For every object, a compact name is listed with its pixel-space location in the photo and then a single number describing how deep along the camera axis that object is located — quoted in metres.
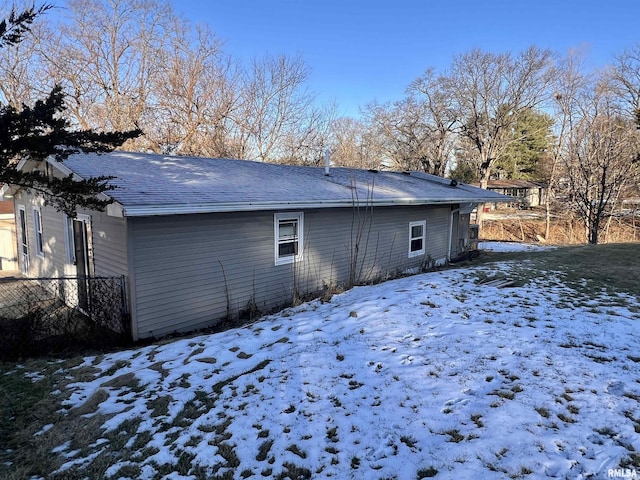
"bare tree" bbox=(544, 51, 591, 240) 25.86
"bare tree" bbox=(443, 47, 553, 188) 29.75
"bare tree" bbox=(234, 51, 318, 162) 26.36
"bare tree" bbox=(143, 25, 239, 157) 22.69
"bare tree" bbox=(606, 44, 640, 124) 25.62
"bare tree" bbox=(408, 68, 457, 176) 32.78
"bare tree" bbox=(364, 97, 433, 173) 33.84
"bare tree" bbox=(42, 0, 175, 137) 21.05
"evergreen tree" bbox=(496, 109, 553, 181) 41.69
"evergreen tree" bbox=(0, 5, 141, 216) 3.78
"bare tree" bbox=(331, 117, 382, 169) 34.78
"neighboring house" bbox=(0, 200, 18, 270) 12.91
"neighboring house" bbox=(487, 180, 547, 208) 42.25
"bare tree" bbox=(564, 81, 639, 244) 17.75
